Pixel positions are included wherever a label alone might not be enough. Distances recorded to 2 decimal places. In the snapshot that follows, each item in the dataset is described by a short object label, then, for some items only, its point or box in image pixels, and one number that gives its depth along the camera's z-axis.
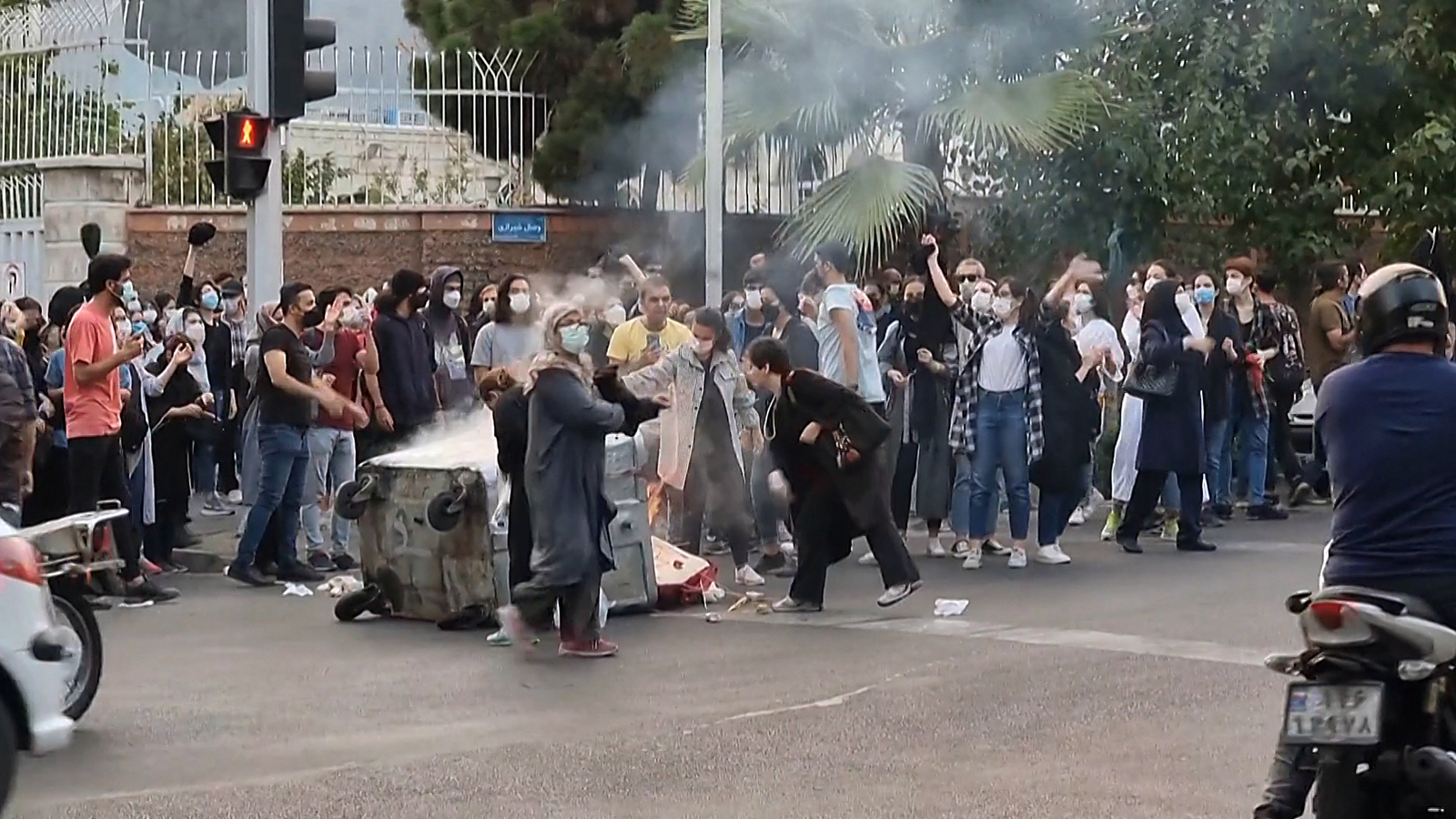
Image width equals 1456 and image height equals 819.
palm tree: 19.72
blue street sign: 22.09
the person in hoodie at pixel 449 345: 14.96
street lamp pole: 19.80
